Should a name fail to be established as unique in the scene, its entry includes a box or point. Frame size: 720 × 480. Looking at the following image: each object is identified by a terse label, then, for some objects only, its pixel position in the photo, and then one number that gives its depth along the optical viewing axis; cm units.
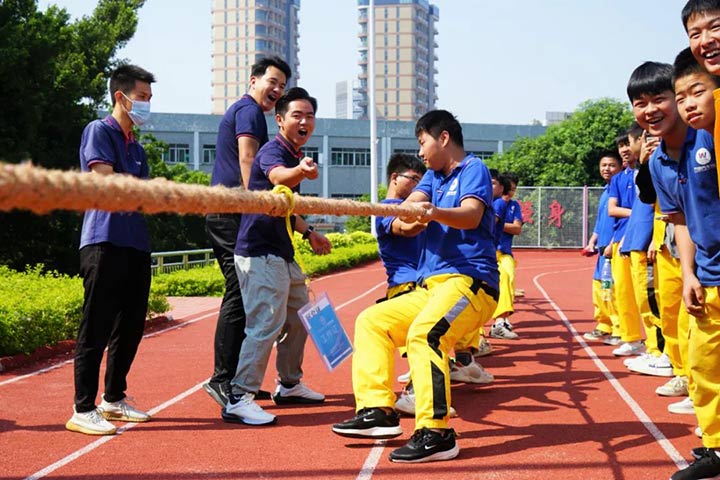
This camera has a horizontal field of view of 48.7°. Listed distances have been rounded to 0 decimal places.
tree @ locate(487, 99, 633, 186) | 3450
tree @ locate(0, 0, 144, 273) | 1622
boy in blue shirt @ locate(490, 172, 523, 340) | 885
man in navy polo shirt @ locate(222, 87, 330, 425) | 495
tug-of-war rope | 195
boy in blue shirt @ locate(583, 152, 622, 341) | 828
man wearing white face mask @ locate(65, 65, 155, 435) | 476
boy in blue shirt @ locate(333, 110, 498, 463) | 420
